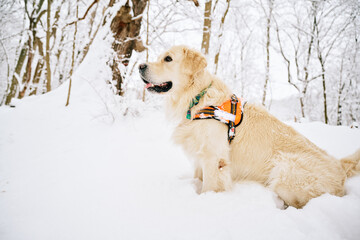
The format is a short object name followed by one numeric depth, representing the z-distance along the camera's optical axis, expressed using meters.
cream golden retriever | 1.66
